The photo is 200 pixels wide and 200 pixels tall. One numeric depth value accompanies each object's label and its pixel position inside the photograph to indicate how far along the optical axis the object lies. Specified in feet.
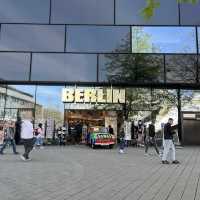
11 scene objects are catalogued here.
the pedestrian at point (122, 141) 38.26
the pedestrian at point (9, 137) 34.27
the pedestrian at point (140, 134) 49.46
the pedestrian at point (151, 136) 36.60
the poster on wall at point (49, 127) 50.71
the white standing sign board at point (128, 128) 46.53
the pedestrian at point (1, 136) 36.47
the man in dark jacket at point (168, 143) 27.95
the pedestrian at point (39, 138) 45.57
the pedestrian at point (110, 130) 49.52
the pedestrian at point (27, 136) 28.91
